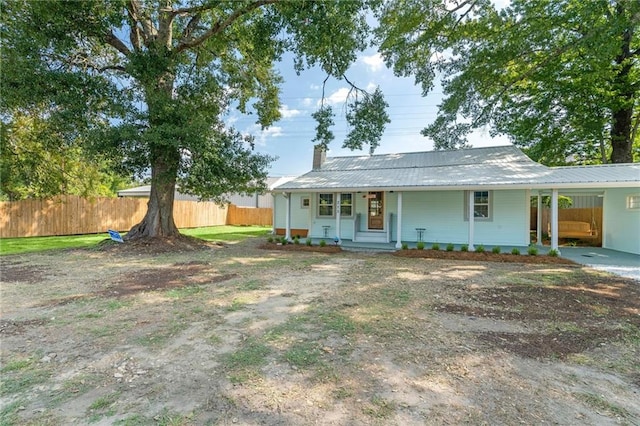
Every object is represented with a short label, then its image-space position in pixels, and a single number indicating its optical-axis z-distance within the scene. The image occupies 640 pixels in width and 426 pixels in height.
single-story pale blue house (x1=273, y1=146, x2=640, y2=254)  10.73
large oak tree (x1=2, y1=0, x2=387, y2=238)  9.44
